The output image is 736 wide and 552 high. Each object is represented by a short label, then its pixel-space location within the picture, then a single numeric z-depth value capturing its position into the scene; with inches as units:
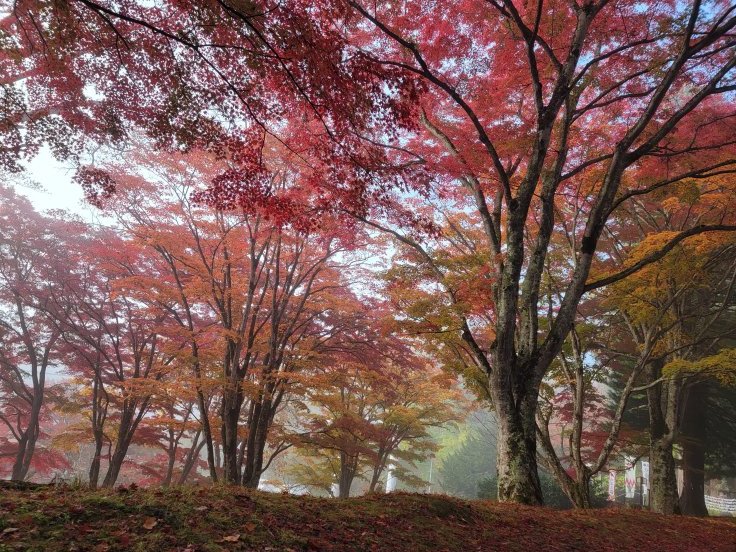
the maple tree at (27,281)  527.5
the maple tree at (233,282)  367.9
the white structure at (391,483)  1865.2
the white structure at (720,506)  973.8
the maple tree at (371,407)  496.4
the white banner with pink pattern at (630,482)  871.7
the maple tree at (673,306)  334.3
